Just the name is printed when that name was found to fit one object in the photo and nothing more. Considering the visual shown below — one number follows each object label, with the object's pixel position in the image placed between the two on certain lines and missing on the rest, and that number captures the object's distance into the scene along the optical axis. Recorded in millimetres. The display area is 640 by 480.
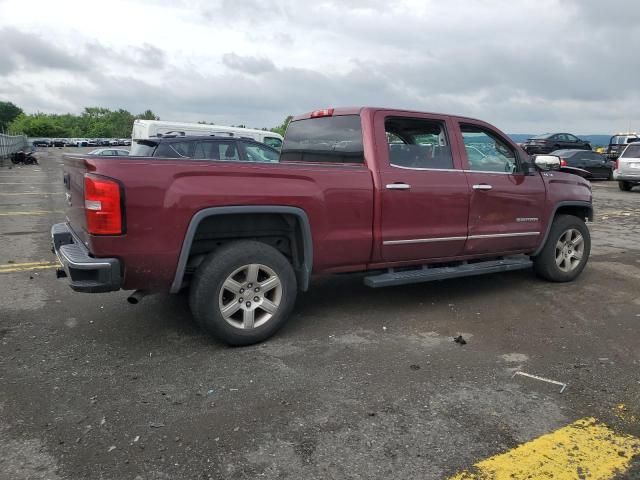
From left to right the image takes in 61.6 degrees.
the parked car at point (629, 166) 18984
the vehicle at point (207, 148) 10312
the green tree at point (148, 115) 128312
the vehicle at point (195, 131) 16297
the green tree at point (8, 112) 135375
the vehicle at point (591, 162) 23983
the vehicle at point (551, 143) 30591
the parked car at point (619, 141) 30073
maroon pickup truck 3594
